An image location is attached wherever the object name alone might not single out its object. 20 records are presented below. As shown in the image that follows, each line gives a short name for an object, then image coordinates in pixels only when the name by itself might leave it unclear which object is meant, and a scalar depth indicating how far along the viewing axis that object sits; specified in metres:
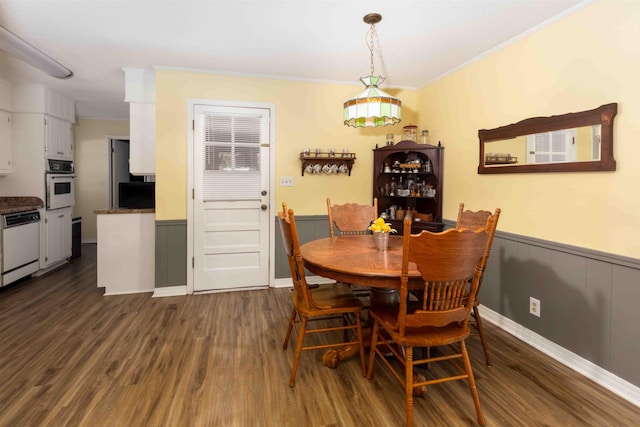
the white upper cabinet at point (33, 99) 4.27
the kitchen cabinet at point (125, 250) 3.65
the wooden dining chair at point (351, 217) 3.13
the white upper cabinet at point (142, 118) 3.64
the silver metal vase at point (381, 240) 2.30
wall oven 4.53
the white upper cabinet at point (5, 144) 4.09
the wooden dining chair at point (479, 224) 1.92
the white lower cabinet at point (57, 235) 4.51
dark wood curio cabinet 3.72
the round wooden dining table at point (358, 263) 1.77
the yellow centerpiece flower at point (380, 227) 2.29
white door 3.69
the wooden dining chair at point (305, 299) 2.01
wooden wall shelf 3.85
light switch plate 3.88
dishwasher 3.72
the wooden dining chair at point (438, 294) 1.55
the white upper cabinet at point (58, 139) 4.48
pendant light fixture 2.24
